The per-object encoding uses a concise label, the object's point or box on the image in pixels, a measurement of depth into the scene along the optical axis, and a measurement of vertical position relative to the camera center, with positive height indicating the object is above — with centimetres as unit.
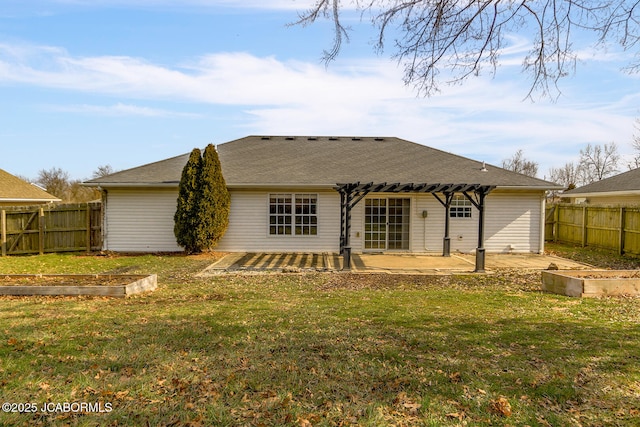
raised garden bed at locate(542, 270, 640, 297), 739 -131
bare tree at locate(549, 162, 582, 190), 5119 +538
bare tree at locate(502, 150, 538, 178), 5178 +648
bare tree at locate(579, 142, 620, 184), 4650 +601
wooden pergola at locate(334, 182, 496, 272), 1067 +67
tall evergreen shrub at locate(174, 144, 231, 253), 1291 +23
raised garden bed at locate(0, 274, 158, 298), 707 -144
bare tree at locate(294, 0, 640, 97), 453 +222
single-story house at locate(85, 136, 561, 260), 1392 +5
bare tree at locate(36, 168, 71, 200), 4095 +323
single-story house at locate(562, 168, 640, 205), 1705 +116
